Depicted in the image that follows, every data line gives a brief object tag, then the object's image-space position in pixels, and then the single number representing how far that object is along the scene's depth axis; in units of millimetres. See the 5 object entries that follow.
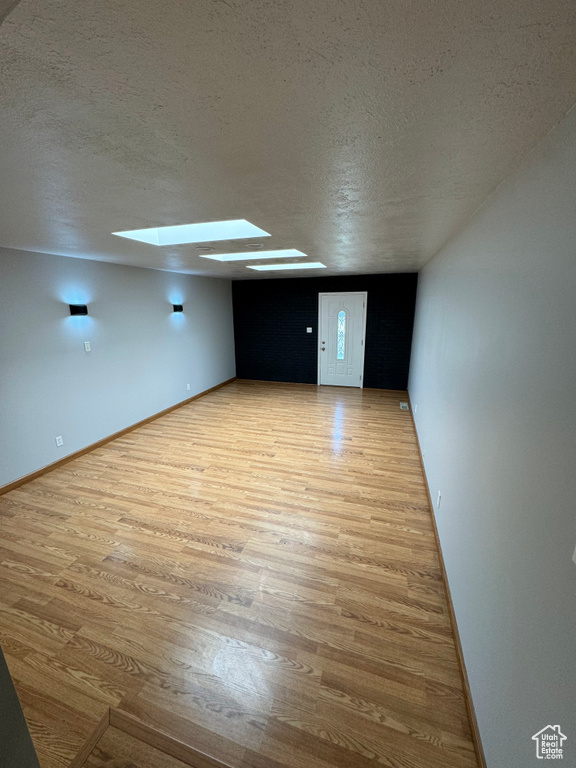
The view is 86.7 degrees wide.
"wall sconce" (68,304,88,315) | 3426
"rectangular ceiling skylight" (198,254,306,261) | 3303
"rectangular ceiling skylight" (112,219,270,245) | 2346
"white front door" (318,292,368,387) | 6016
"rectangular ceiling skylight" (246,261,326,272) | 4172
